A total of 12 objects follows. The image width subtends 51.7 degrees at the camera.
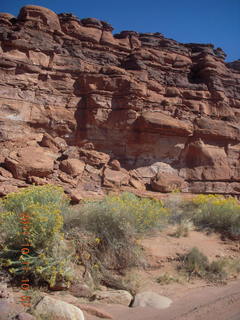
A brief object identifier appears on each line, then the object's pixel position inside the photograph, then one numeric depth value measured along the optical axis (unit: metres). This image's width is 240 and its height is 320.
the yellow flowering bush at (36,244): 3.83
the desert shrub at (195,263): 5.02
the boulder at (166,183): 12.32
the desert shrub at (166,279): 4.65
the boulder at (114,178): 11.17
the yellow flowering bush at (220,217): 7.34
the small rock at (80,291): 3.89
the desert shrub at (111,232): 4.82
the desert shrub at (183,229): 6.74
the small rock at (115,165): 12.16
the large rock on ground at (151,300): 3.78
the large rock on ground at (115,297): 3.85
